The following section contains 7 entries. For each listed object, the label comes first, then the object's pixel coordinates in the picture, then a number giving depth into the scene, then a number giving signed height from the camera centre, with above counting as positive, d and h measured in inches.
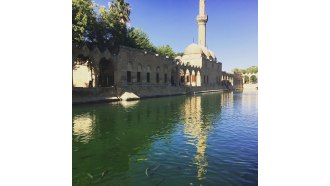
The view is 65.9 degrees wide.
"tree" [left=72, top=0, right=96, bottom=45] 712.4 +208.4
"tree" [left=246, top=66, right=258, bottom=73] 3702.5 +291.1
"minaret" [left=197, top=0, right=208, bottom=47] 2032.5 +535.4
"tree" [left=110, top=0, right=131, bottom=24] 1107.3 +356.9
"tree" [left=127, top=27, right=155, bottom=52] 1211.2 +274.5
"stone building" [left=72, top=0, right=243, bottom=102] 914.7 +81.5
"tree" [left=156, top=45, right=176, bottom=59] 1967.9 +305.9
